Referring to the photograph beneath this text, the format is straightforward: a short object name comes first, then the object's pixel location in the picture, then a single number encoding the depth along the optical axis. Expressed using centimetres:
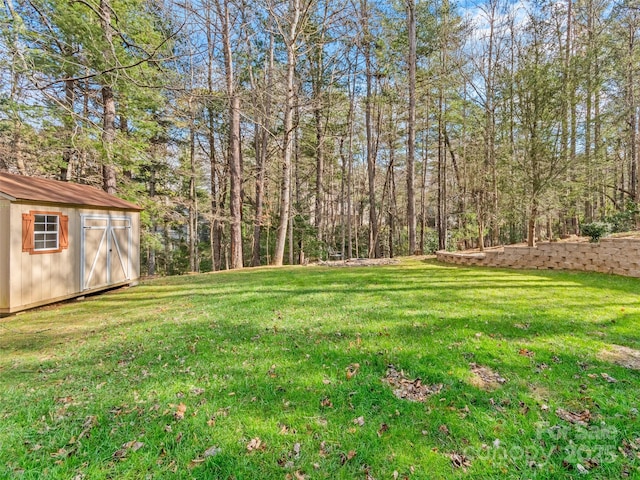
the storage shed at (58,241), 516
